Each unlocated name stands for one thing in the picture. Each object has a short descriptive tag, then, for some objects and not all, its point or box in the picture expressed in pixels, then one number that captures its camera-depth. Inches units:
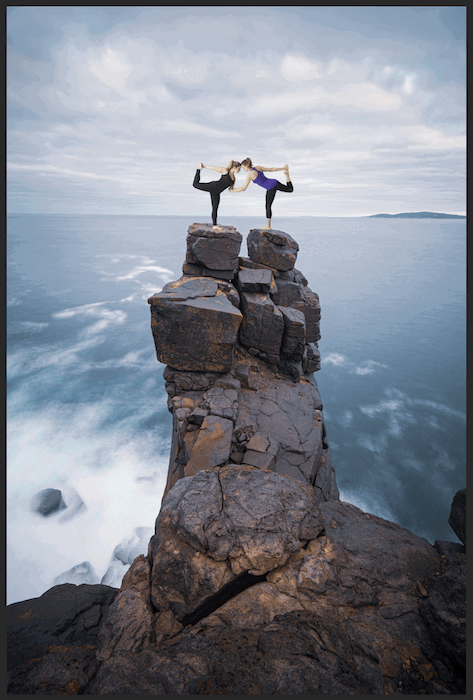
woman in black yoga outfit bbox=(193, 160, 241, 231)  441.4
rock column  329.1
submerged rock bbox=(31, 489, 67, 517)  756.6
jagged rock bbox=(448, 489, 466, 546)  205.3
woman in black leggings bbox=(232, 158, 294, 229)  444.1
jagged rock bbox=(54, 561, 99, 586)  629.6
